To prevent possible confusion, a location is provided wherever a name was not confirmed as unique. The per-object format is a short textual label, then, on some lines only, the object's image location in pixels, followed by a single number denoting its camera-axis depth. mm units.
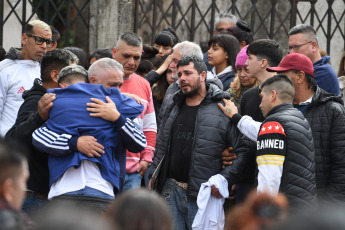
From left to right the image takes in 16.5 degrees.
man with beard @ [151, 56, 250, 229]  9616
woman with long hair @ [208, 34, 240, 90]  12097
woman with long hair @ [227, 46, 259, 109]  10583
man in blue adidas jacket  7899
